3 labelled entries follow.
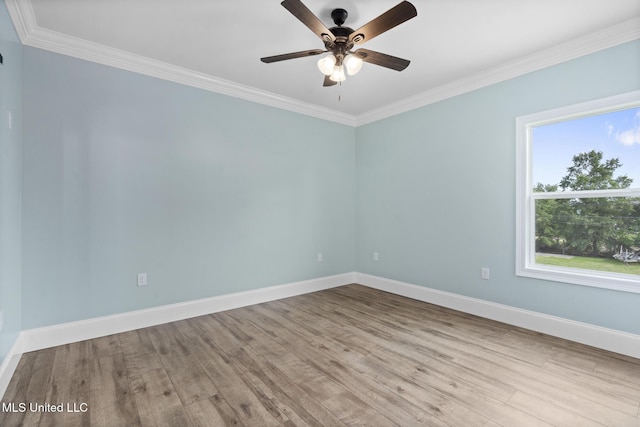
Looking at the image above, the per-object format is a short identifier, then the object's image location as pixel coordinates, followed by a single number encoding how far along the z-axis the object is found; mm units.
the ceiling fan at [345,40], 1771
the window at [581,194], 2451
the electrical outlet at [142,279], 2904
